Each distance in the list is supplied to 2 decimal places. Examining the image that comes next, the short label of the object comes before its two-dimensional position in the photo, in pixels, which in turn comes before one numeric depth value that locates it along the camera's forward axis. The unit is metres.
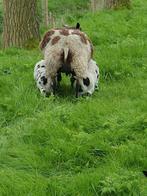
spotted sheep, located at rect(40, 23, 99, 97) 13.58
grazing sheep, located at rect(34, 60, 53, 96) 14.27
